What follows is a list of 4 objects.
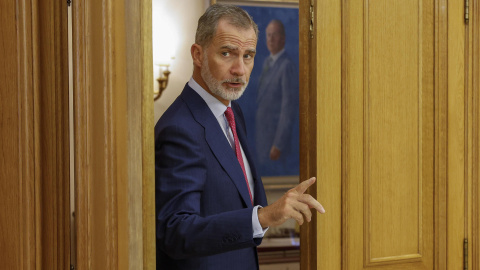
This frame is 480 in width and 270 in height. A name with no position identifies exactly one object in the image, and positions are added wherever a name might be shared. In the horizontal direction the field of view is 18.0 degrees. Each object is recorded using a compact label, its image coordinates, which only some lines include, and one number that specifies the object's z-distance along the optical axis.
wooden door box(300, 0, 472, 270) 3.96
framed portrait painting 6.11
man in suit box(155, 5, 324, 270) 3.77
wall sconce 5.41
